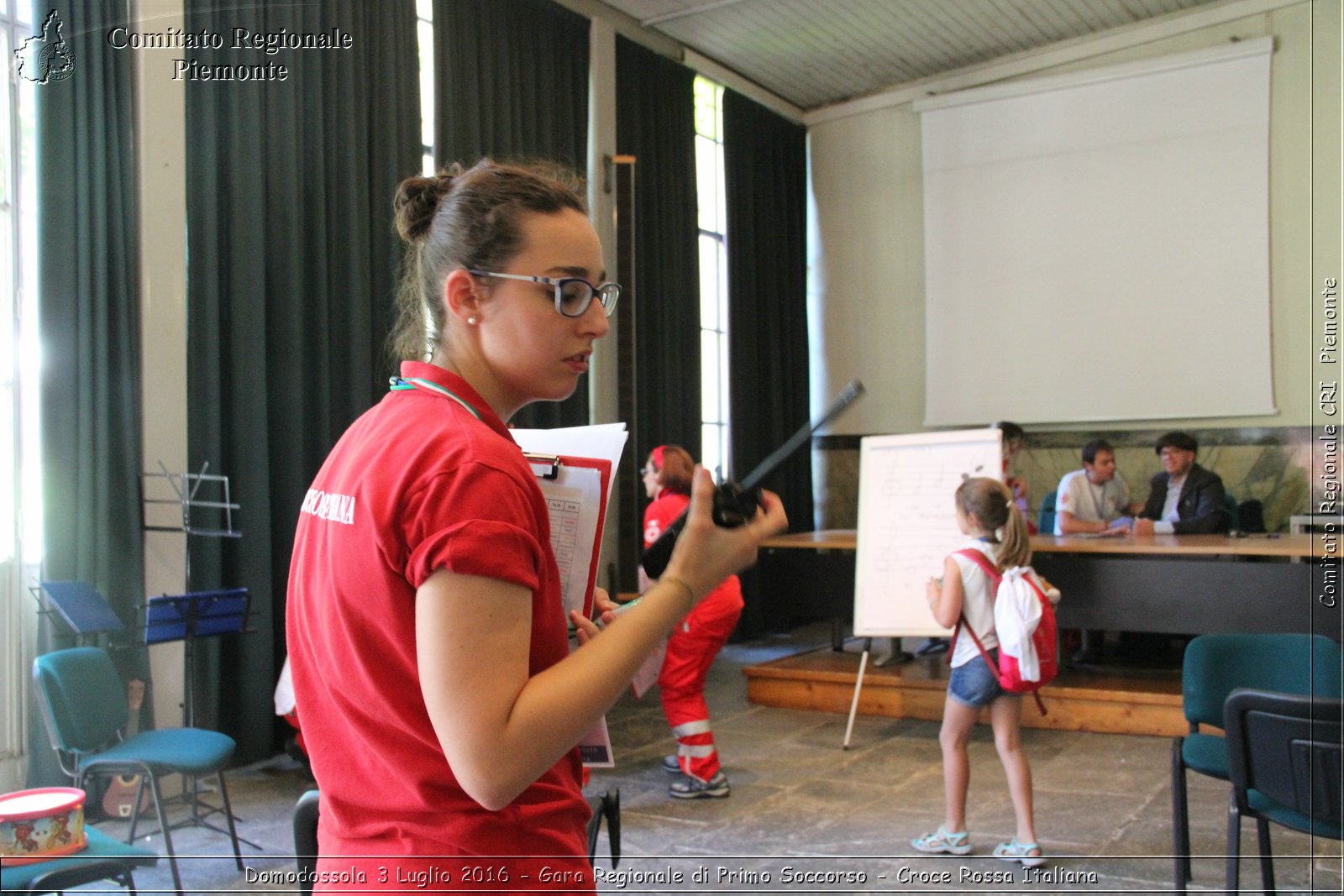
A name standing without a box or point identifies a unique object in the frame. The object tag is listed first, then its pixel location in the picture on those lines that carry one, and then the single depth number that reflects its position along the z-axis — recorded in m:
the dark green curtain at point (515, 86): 6.51
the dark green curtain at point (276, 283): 5.02
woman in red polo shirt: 0.95
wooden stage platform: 5.47
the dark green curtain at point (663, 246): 8.07
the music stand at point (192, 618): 3.93
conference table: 5.42
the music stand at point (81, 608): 4.12
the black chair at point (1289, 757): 2.38
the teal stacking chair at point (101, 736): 3.41
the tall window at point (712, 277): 9.05
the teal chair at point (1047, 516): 7.62
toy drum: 2.37
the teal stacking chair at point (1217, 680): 3.11
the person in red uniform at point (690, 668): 4.59
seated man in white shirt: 7.07
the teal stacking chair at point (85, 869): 2.24
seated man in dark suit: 6.60
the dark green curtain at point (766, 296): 9.13
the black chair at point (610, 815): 2.07
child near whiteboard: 3.66
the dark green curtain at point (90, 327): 4.44
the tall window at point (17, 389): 4.34
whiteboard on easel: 5.45
